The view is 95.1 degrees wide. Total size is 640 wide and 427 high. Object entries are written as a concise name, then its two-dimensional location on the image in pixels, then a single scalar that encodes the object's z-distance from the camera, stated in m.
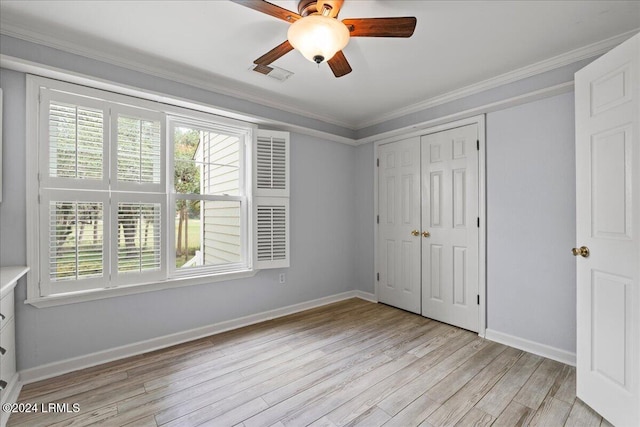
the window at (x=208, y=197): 2.94
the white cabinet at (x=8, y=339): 1.75
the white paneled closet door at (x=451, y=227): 3.06
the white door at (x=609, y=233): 1.62
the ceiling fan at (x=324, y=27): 1.60
